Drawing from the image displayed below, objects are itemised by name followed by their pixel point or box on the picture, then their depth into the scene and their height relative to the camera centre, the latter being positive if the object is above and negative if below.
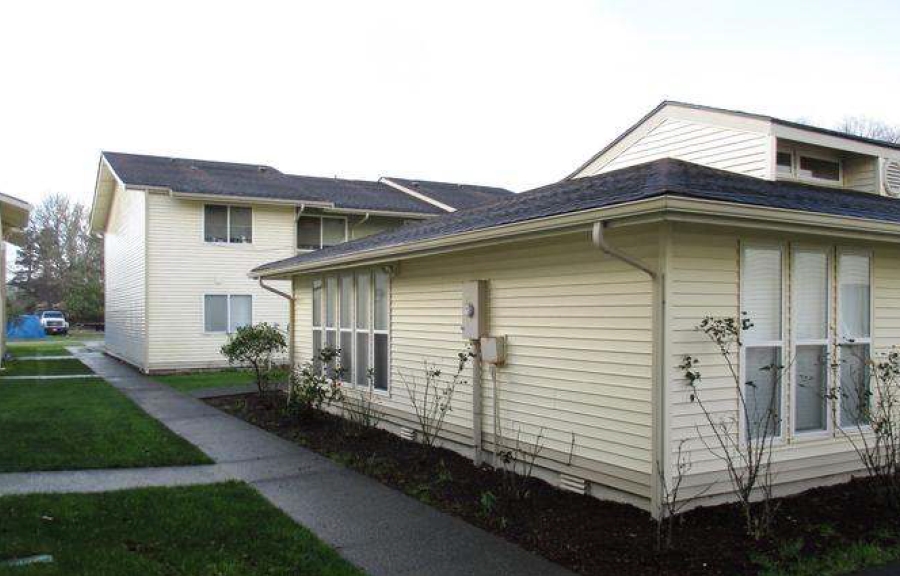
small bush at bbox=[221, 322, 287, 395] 13.16 -1.00
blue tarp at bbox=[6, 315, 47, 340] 40.53 -2.28
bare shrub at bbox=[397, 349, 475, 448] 8.22 -1.28
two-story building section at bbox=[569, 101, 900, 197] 10.42 +2.19
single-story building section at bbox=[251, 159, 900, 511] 5.50 -0.14
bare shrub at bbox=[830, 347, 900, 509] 6.60 -1.13
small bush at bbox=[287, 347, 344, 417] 10.48 -1.46
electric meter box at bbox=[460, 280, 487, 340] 7.50 -0.20
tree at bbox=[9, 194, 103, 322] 53.38 +2.79
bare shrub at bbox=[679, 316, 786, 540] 5.56 -1.14
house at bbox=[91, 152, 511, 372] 19.28 +1.54
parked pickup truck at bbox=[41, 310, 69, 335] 44.31 -2.13
